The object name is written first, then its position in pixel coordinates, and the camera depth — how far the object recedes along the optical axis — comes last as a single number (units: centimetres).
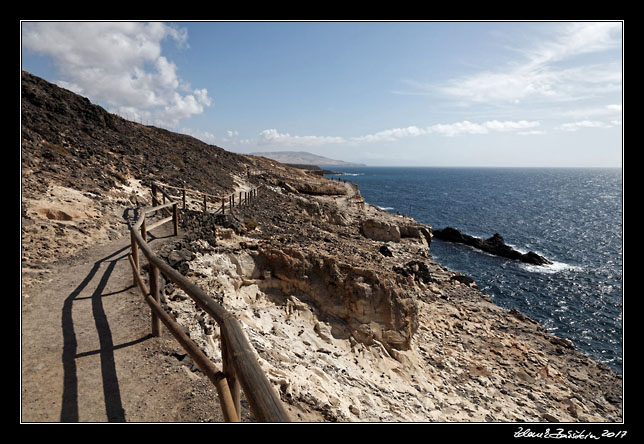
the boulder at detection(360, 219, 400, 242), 2961
